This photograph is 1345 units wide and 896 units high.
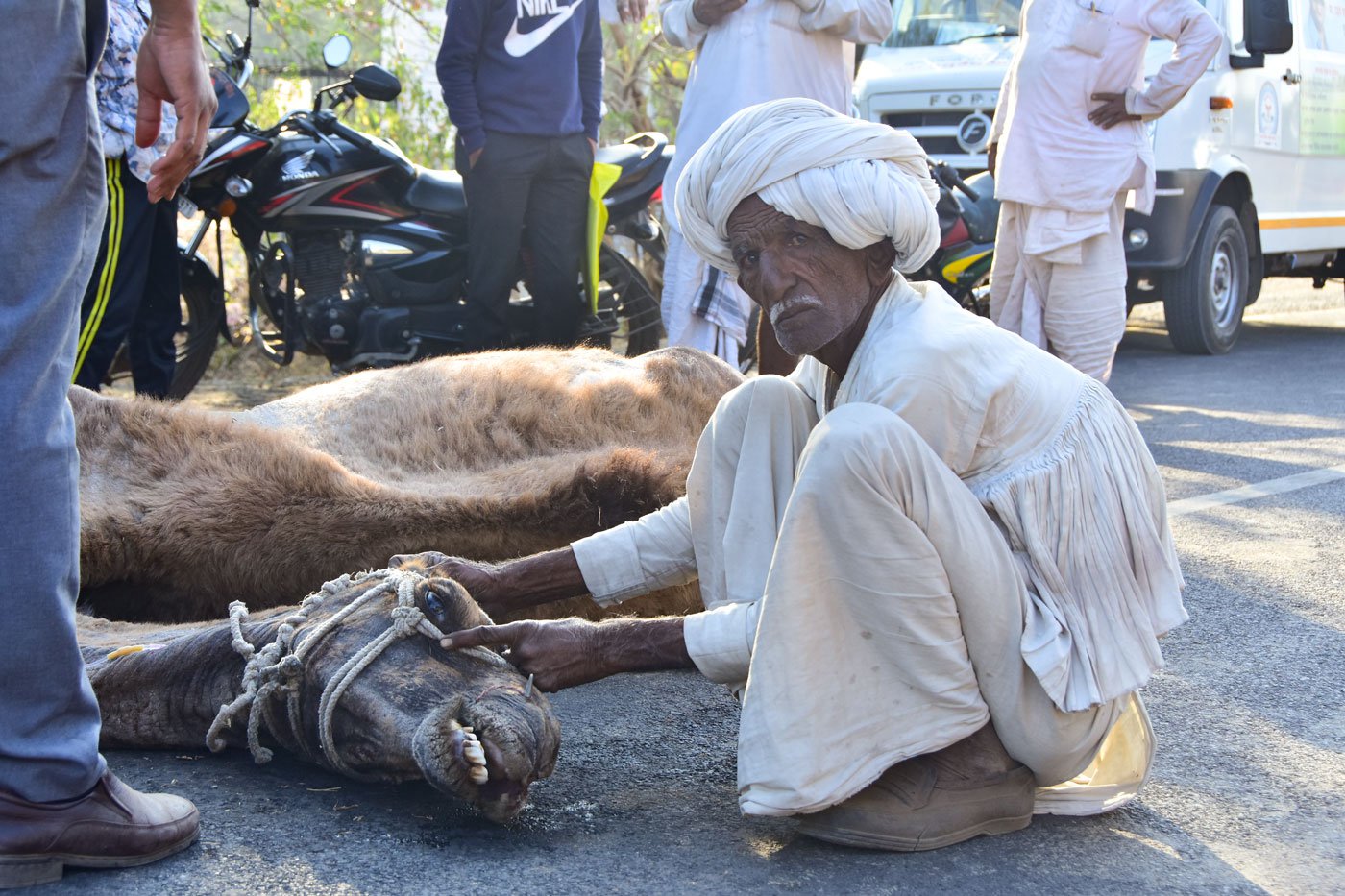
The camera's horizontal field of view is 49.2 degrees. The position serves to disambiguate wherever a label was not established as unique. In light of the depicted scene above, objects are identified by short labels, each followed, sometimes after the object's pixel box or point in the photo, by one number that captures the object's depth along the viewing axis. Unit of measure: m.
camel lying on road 2.95
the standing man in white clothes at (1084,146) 5.38
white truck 8.00
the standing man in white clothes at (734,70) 5.23
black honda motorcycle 6.04
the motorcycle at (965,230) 7.39
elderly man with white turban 2.09
